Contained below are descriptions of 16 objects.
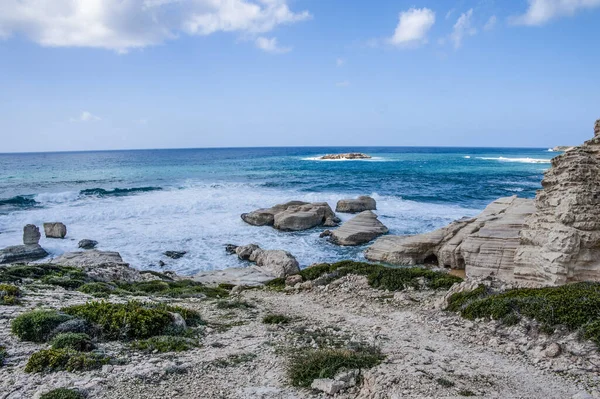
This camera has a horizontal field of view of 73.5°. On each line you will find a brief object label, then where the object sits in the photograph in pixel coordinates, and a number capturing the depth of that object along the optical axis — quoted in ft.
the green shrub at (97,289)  44.32
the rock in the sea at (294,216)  101.14
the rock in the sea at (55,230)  93.40
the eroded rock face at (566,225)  43.62
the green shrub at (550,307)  29.14
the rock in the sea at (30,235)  86.63
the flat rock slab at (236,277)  62.80
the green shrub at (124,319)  30.58
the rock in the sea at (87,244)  87.15
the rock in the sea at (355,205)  122.01
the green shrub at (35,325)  28.84
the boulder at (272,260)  66.69
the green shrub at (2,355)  24.91
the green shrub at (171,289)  48.32
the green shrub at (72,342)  27.04
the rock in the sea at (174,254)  80.89
